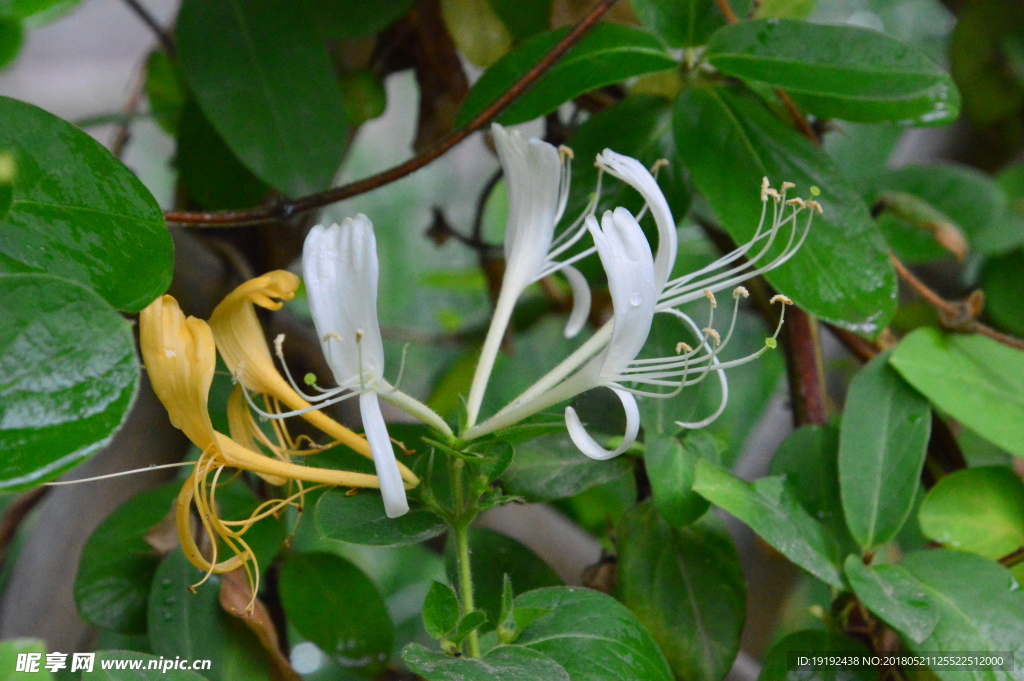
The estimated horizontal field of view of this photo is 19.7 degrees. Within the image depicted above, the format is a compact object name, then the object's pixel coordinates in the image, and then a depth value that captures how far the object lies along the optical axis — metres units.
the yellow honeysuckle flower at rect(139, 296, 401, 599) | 0.46
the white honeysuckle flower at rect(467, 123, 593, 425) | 0.48
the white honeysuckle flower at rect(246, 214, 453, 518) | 0.45
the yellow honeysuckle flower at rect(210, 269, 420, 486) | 0.46
